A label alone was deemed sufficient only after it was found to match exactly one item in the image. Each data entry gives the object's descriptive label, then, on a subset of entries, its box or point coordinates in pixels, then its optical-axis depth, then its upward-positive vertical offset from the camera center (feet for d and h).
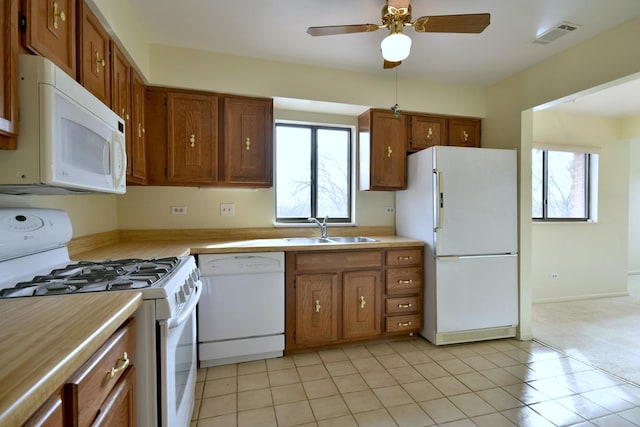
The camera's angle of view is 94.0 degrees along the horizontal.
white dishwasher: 7.37 -2.42
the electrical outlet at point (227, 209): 9.23 +0.11
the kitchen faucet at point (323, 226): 9.65 -0.45
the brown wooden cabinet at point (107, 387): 2.24 -1.53
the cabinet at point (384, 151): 9.55 +1.99
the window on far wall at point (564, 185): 12.94 +1.18
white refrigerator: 8.45 -0.88
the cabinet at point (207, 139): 7.86 +2.02
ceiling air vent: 6.76 +4.23
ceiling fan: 5.25 +3.42
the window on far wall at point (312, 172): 10.16 +1.40
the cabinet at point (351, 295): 8.00 -2.35
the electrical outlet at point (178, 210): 8.84 +0.08
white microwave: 3.20 +0.92
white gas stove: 3.60 -0.92
